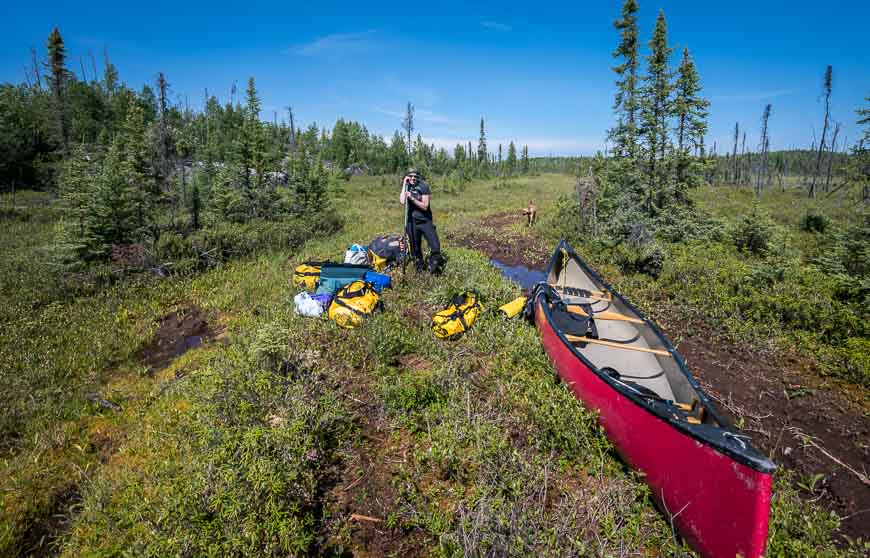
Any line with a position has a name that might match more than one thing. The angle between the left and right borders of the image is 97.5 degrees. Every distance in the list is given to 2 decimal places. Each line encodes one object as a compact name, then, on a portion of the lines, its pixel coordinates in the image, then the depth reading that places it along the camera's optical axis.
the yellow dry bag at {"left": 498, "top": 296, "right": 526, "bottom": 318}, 7.22
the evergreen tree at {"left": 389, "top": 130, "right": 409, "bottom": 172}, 67.69
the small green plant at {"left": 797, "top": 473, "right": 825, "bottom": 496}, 3.71
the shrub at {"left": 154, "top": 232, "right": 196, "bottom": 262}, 11.17
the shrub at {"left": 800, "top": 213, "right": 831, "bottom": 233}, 18.20
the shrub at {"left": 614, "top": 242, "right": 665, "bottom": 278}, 10.74
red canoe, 2.65
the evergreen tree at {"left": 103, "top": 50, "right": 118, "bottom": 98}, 61.22
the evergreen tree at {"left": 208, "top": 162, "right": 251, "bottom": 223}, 18.61
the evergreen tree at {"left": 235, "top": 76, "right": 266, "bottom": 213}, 19.42
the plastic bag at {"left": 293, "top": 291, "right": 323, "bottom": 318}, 7.05
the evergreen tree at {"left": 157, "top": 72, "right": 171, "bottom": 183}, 17.03
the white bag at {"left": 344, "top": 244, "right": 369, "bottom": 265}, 9.96
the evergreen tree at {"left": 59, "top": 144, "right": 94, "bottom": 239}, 10.95
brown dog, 20.48
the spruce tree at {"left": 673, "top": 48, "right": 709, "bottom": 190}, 15.22
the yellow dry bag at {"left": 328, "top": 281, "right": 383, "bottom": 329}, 6.45
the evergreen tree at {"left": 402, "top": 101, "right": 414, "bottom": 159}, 57.31
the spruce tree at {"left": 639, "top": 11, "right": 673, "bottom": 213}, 14.70
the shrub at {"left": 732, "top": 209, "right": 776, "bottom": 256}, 12.27
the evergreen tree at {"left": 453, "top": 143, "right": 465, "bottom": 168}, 78.38
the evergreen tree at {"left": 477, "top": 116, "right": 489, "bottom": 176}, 83.91
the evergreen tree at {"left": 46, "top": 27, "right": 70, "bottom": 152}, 31.85
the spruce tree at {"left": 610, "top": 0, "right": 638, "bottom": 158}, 16.94
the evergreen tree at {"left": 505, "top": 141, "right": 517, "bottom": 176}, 92.50
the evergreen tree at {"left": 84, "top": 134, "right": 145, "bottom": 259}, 11.09
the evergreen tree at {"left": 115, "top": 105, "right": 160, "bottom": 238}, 12.70
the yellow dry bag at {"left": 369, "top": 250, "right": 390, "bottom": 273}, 10.25
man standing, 8.35
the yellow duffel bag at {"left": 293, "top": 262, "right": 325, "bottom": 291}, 9.01
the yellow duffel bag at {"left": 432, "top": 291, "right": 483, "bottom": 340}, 6.42
